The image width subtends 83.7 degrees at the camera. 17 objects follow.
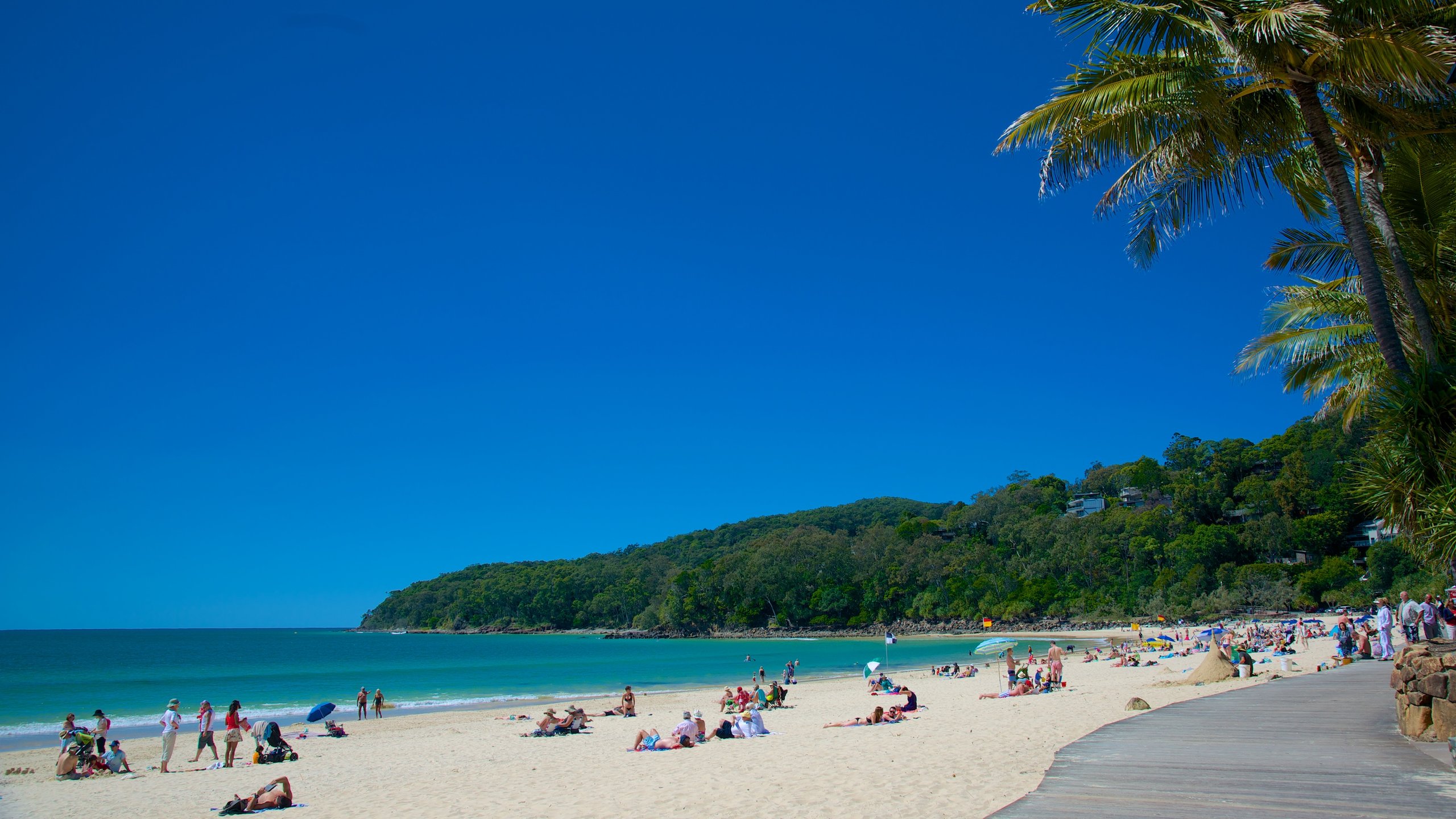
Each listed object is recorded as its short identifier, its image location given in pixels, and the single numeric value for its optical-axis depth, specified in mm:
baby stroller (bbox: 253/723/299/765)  14938
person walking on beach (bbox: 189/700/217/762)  15062
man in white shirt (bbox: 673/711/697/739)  13766
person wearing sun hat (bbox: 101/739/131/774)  14188
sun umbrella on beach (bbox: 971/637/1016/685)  23125
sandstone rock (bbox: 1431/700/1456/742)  7270
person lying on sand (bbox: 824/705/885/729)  15867
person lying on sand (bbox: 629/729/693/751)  13523
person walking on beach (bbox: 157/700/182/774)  14086
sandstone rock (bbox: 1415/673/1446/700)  7336
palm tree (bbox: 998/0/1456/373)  7617
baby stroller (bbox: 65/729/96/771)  14000
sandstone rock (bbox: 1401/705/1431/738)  7586
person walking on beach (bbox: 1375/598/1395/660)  17977
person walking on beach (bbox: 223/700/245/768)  14477
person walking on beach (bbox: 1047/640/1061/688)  22361
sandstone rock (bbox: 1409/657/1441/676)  7384
